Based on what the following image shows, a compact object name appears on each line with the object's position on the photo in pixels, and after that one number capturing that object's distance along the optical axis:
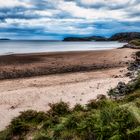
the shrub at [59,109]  5.58
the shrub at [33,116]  5.36
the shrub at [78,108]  5.72
